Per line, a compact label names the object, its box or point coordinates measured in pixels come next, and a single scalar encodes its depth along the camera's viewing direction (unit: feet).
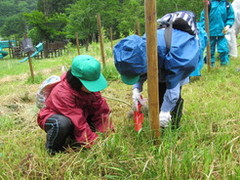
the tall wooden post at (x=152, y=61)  4.28
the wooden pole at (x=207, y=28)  13.52
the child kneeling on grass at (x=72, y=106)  5.66
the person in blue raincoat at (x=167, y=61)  5.16
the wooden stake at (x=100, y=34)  14.82
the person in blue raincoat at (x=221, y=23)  14.96
